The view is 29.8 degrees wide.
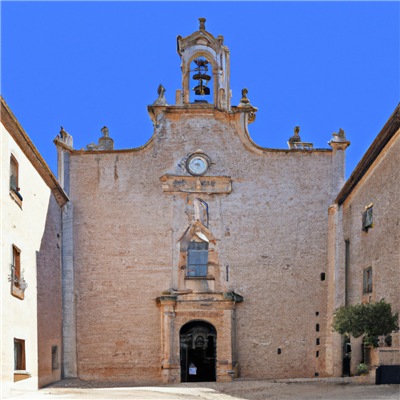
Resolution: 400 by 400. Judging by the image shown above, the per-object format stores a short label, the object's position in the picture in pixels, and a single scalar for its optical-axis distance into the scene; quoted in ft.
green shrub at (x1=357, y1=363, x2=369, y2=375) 61.91
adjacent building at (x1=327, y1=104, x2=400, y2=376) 57.57
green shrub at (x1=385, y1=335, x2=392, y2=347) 58.18
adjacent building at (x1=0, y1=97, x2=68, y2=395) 53.31
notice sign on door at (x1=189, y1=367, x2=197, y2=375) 72.74
